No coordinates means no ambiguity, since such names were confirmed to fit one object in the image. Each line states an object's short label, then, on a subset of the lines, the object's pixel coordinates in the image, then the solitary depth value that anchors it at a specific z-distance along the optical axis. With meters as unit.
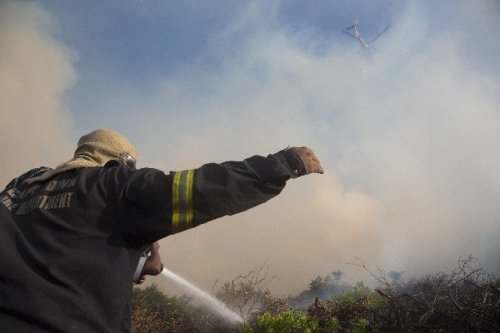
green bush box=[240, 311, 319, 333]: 3.71
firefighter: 1.99
